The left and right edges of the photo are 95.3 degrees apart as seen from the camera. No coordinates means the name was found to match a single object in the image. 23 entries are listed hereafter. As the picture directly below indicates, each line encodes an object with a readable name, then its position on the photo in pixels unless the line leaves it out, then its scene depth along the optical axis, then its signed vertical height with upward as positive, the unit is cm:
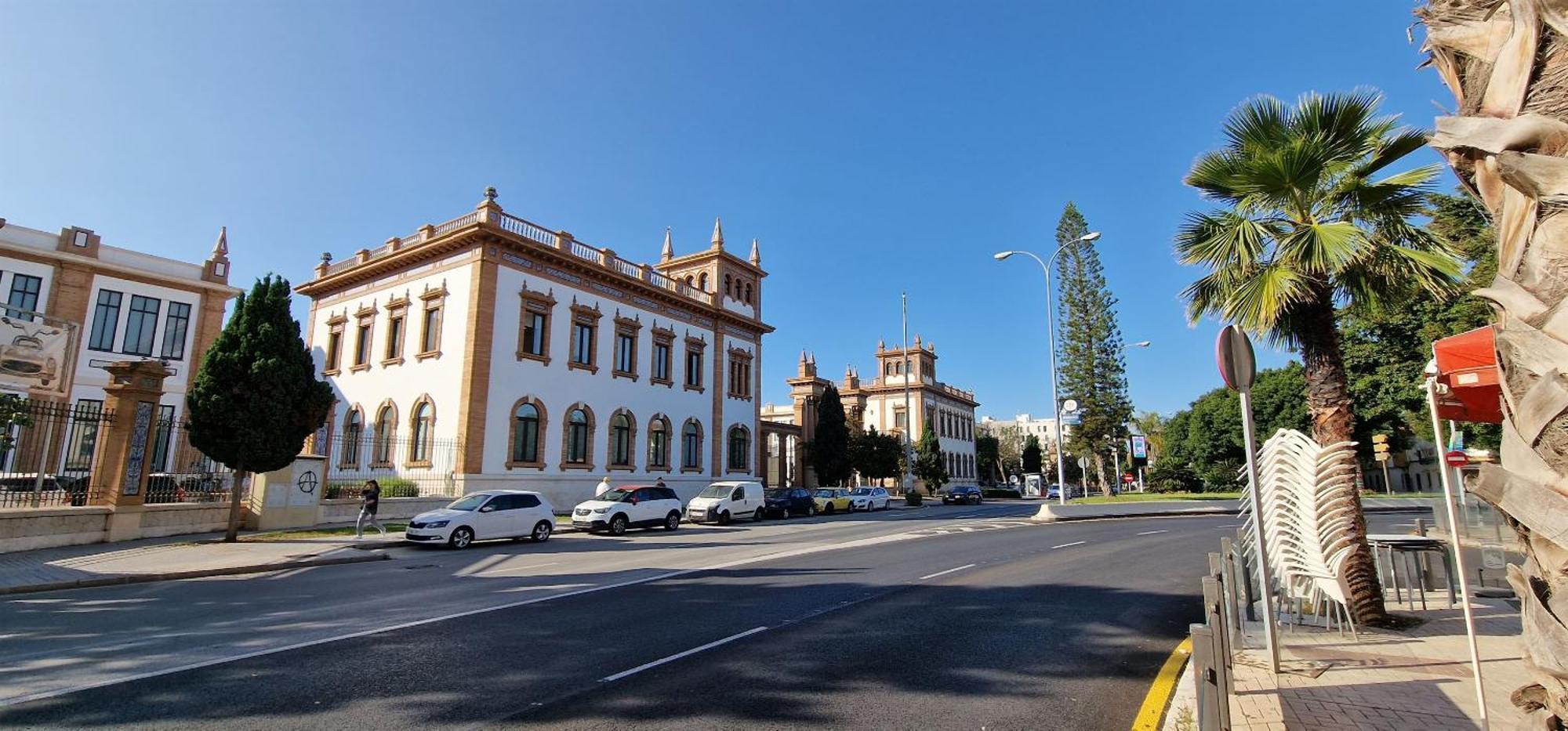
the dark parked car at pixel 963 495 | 4928 -59
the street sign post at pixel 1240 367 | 561 +93
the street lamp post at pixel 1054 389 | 2919 +412
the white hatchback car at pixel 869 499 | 3894 -66
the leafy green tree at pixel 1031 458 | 9969 +395
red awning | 452 +75
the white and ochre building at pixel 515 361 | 2767 +543
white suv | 2219 -75
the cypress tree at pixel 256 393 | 1697 +226
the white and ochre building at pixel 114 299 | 2822 +784
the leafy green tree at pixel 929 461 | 6444 +228
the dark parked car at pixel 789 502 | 3244 -72
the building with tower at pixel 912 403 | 6950 +828
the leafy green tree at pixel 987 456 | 8931 +380
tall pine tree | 4959 +920
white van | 2803 -62
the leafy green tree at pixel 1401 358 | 3158 +700
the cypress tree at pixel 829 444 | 5081 +303
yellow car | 3694 -70
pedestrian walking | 1844 -47
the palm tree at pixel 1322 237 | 760 +282
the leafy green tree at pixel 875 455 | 5528 +249
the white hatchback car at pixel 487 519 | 1738 -83
